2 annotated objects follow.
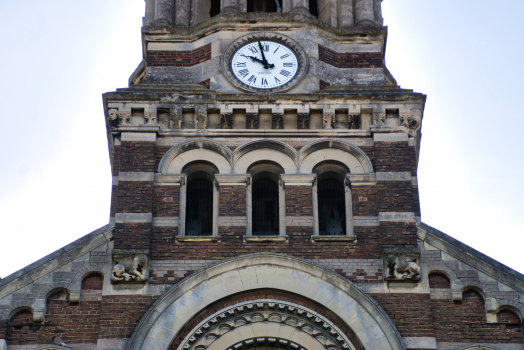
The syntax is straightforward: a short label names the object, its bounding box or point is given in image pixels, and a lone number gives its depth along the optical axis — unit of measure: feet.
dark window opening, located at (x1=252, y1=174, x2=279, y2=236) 90.27
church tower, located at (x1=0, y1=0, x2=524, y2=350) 80.69
